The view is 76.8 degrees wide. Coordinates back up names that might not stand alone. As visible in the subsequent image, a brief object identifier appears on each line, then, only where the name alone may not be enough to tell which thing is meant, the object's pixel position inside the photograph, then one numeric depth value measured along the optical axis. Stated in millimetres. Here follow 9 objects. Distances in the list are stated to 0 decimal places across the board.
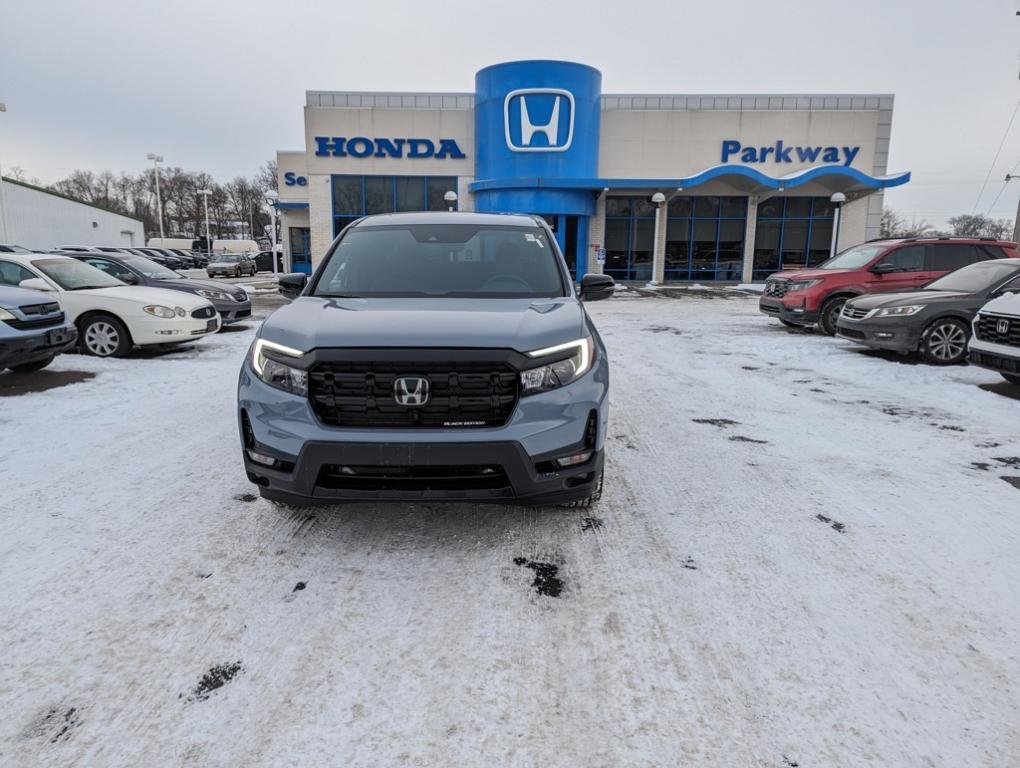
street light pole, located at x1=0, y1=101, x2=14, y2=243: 29656
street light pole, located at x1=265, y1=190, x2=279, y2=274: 26602
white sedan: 9164
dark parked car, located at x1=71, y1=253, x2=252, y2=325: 11828
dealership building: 27391
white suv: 7016
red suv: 11867
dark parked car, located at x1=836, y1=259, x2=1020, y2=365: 8867
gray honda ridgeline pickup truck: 3074
